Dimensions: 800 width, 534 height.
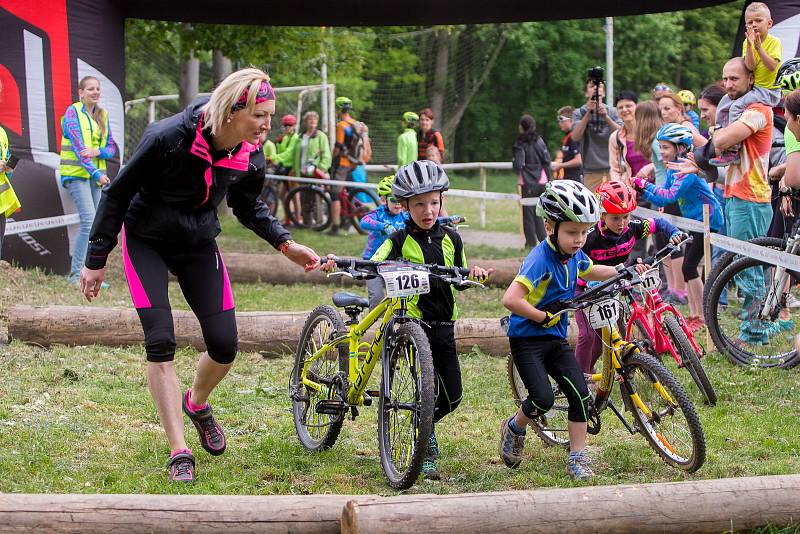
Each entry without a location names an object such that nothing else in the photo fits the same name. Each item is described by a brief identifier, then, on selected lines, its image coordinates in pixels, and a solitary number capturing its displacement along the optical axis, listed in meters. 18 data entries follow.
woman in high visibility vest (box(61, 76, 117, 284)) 21.70
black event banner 22.22
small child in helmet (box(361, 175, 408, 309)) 13.96
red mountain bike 11.65
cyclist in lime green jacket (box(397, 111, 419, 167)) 33.44
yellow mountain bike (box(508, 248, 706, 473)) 9.69
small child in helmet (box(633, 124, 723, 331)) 15.96
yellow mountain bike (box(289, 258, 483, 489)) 9.29
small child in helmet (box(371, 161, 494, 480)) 10.09
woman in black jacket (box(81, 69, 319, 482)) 9.17
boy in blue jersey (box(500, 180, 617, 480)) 9.59
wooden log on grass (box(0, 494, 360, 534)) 7.43
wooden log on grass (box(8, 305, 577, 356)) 15.34
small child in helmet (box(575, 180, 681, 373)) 11.67
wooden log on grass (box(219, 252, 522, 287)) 22.64
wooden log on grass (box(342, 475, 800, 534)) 7.27
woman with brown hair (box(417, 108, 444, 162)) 32.33
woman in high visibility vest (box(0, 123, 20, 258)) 17.59
